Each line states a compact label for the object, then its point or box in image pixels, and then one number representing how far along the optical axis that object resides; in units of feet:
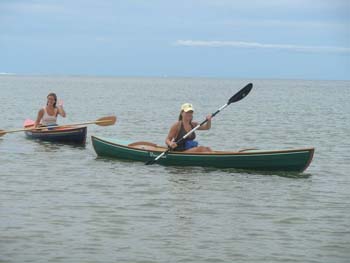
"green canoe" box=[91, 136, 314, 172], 48.42
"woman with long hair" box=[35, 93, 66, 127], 64.03
